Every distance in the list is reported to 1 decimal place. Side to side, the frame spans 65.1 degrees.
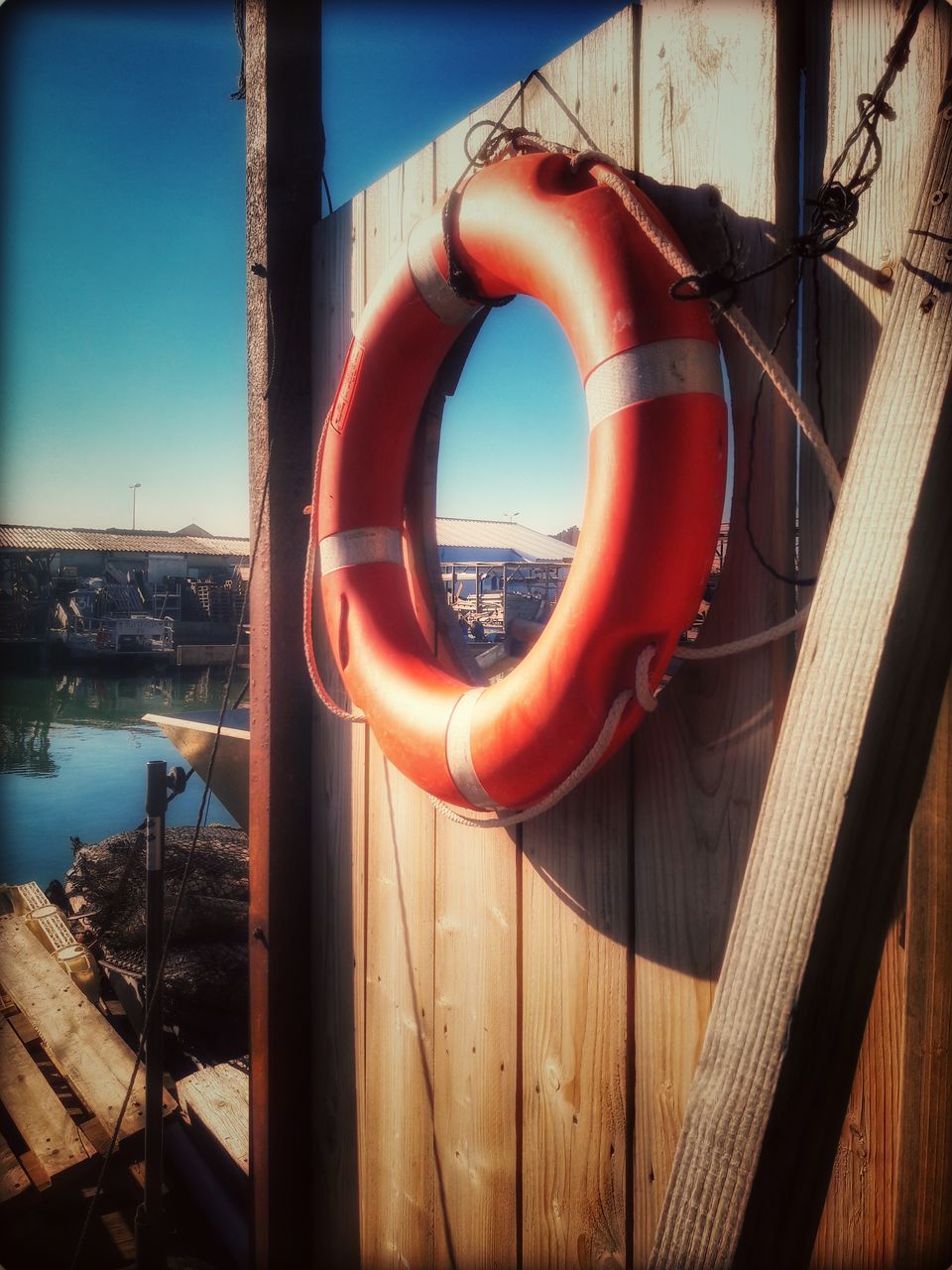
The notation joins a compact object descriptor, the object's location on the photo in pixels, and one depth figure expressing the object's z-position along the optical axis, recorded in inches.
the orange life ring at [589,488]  30.3
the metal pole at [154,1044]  76.5
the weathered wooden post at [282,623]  58.4
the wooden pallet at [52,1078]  86.2
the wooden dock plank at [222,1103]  86.7
